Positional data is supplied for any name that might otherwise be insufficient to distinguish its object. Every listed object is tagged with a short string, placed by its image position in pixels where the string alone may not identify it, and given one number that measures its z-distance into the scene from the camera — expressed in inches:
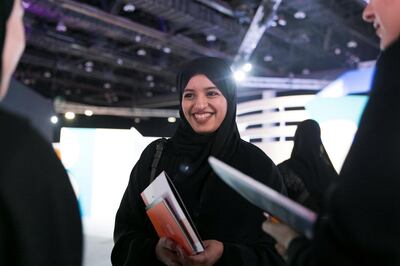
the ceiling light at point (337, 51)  353.8
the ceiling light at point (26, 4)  241.1
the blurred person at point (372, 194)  28.9
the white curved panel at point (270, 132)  189.8
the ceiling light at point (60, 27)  292.7
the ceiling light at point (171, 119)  608.7
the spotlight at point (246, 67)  309.7
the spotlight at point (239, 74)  315.9
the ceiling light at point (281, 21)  293.2
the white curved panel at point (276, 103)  184.1
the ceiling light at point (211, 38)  314.3
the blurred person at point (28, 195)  25.3
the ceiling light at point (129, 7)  264.1
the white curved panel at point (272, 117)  184.6
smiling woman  63.7
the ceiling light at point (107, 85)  518.5
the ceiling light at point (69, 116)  587.0
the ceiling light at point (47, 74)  461.7
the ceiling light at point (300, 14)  271.1
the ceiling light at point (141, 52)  374.0
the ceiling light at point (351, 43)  334.6
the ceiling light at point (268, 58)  383.3
